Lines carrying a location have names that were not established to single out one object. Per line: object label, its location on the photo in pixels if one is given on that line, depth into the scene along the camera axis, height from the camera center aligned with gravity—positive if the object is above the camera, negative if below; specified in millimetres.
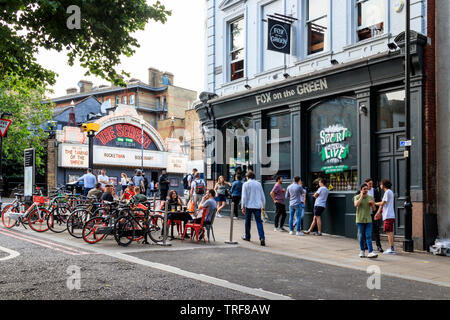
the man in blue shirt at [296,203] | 13844 -823
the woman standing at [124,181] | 23547 -267
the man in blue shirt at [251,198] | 11922 -583
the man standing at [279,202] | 14453 -824
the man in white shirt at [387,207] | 11172 -774
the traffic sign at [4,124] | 17062 +1919
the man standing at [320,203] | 13781 -823
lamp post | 11148 +611
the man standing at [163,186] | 19594 -435
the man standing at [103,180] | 18969 -171
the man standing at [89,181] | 17906 -199
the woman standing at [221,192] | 17703 -627
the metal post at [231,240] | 11652 -1639
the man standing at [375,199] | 11406 -614
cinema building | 36375 +2126
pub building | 12023 +1457
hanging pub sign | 15047 +4585
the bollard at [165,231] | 10878 -1315
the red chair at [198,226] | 11528 -1248
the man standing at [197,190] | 18250 -565
